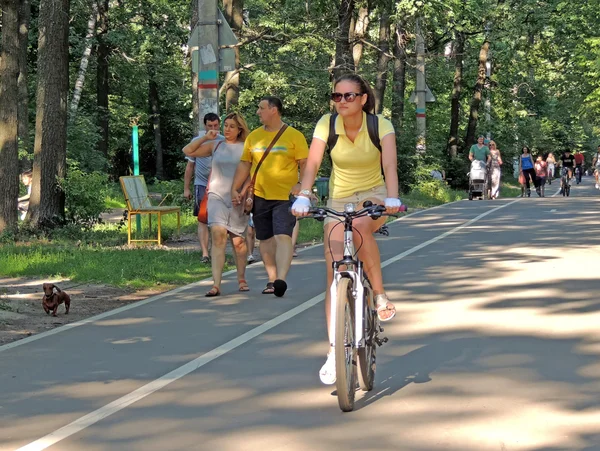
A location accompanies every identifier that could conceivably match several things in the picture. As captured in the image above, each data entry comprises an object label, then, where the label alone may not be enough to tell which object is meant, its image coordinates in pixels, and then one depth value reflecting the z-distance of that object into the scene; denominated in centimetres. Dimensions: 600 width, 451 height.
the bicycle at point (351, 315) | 668
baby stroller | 3541
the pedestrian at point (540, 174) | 4008
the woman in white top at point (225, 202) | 1259
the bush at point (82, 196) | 2008
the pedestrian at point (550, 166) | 5980
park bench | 1834
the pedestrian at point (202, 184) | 1589
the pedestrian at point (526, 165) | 3847
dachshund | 1120
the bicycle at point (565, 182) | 4097
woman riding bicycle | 734
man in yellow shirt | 1184
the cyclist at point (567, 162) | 4268
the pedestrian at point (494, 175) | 3653
